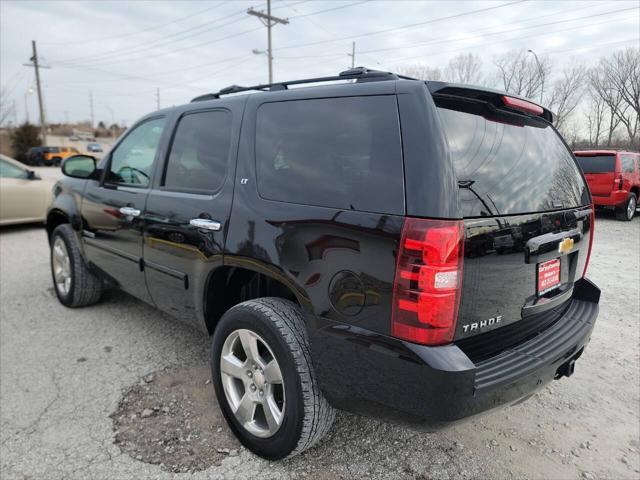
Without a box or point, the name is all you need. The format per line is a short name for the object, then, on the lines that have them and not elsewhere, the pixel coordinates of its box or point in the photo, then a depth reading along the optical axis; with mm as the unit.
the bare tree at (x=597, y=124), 32634
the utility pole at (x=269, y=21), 27266
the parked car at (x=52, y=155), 33750
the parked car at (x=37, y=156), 34375
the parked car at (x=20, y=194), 7953
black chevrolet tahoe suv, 1663
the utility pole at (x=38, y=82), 39812
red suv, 10242
